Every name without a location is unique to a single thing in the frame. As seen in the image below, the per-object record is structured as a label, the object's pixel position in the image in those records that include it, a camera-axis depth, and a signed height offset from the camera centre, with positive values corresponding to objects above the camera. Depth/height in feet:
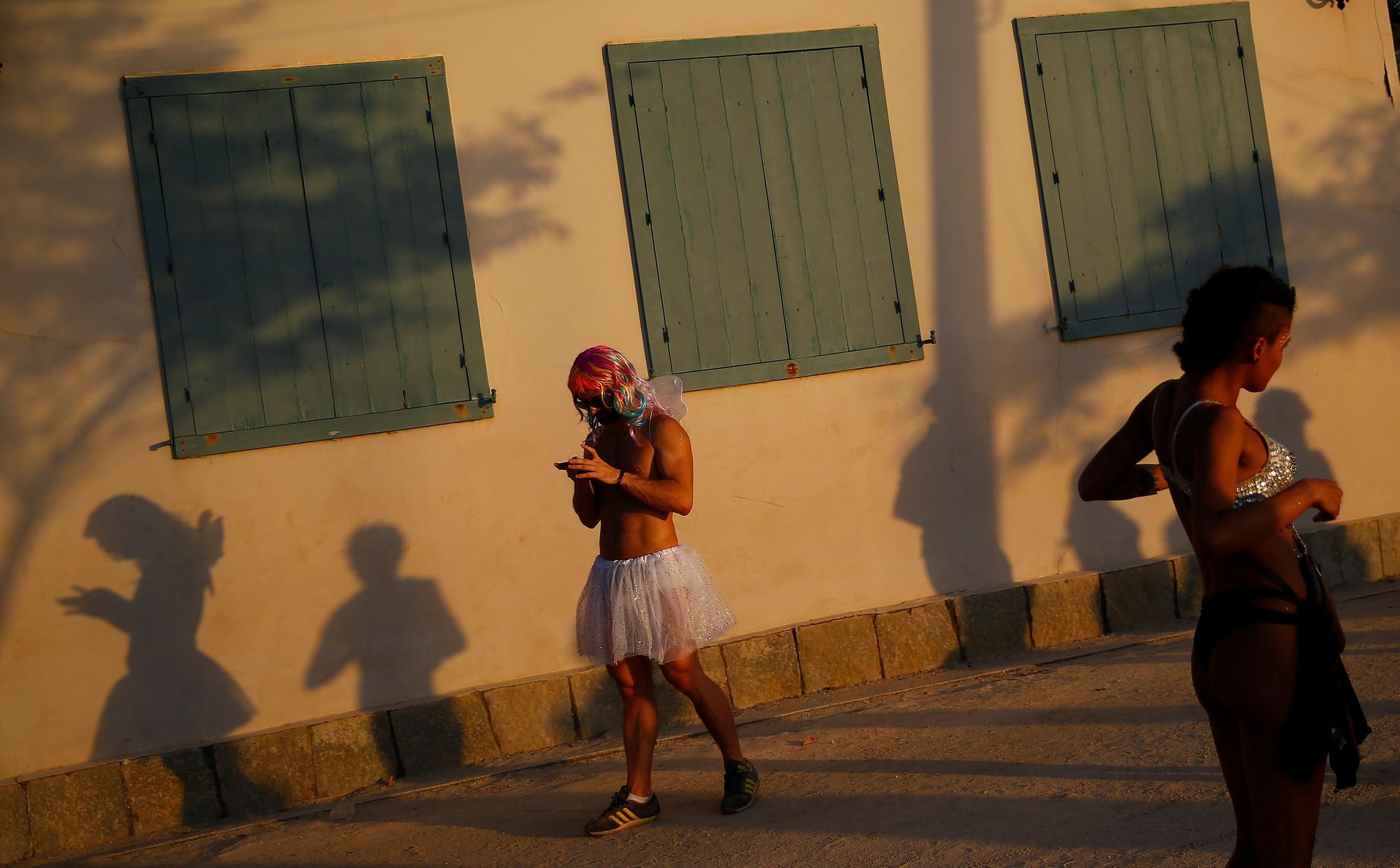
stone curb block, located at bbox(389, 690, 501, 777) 18.95 -3.72
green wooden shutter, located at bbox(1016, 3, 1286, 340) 22.31 +4.23
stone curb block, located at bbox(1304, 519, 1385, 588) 22.88 -3.47
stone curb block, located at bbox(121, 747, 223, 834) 18.03 -3.81
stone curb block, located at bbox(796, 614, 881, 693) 20.52 -3.60
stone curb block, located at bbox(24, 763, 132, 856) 17.63 -3.82
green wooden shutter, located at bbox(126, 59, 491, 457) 19.11 +4.02
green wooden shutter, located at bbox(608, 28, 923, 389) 20.76 +4.06
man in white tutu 14.52 -1.45
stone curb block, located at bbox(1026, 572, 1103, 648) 21.52 -3.60
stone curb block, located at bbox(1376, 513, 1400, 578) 23.15 -3.46
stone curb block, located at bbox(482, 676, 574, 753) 19.30 -3.68
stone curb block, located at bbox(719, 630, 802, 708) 20.15 -3.62
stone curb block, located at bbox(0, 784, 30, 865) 17.49 -3.85
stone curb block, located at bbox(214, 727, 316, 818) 18.33 -3.78
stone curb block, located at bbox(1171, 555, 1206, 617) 22.17 -3.55
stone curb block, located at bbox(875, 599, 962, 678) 20.89 -3.62
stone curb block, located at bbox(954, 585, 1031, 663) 21.22 -3.58
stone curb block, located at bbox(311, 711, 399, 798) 18.61 -3.76
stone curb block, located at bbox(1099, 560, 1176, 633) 21.91 -3.58
